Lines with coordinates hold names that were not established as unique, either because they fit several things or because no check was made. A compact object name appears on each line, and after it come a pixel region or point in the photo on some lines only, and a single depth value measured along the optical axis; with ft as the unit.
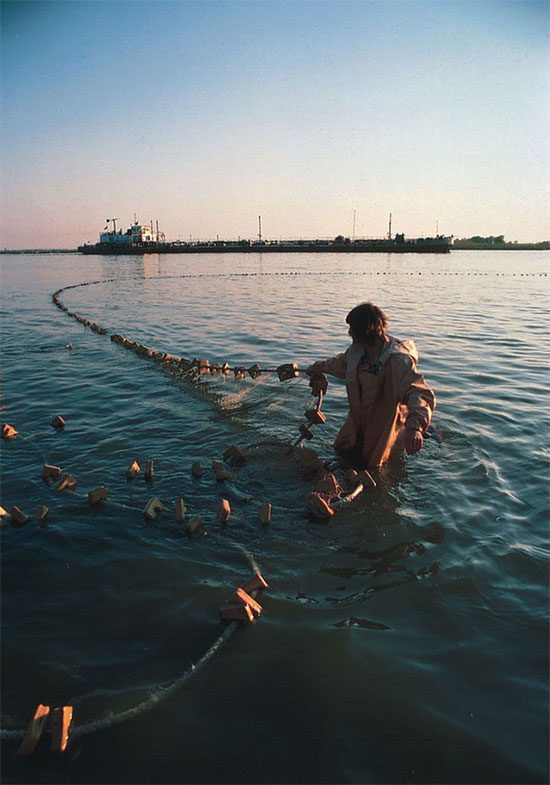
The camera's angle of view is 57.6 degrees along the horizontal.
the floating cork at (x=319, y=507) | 16.71
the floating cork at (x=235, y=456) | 21.03
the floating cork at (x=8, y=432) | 23.97
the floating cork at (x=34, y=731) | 8.90
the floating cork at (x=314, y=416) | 23.75
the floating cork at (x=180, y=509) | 16.52
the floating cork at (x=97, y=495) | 17.60
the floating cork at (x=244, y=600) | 11.96
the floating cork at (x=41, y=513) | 16.48
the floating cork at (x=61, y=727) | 8.96
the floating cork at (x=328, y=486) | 17.70
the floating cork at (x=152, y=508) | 16.53
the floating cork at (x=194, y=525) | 15.71
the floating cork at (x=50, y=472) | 19.70
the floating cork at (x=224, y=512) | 16.30
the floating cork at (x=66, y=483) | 18.66
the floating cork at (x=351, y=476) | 18.88
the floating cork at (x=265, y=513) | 16.25
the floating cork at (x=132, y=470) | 19.61
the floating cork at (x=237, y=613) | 11.80
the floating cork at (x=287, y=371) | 24.48
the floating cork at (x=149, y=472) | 19.61
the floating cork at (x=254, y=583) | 12.87
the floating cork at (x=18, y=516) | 16.47
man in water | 16.55
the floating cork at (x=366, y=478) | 18.29
